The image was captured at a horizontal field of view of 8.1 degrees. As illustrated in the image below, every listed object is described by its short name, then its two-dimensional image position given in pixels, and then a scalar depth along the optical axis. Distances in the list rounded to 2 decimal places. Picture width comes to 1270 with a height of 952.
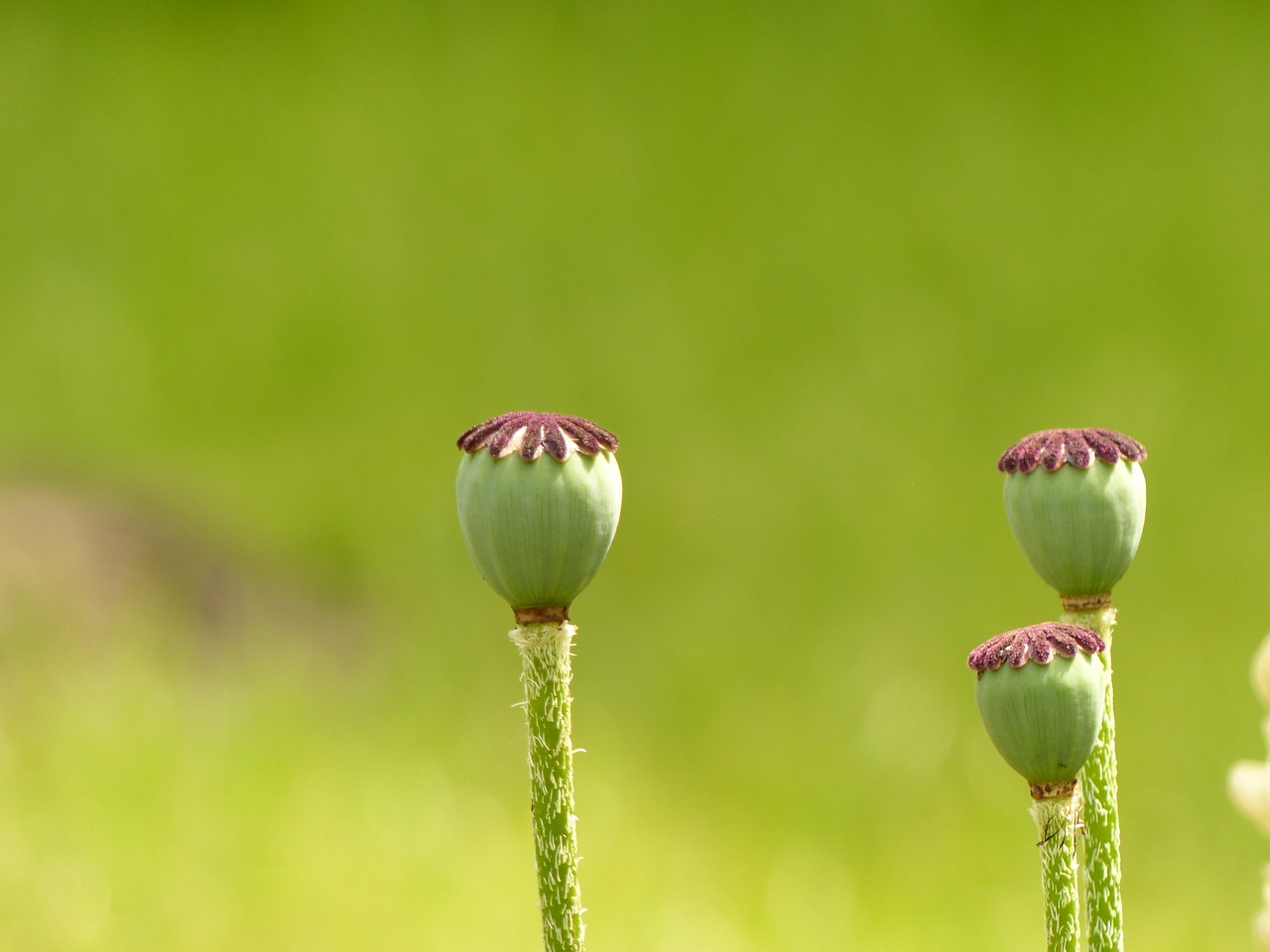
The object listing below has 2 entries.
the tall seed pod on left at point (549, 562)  1.21
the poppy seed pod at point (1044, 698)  1.21
